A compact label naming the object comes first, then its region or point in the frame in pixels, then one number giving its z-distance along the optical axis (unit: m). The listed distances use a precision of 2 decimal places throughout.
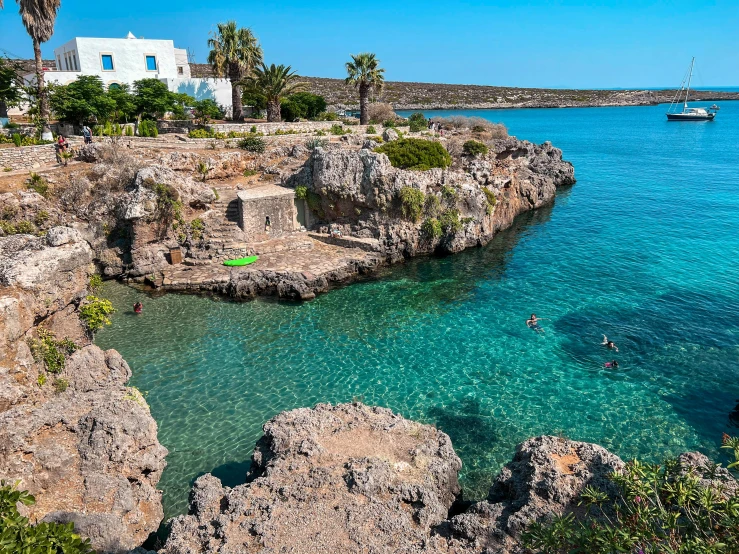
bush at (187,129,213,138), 41.62
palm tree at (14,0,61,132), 33.16
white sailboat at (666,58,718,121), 135.62
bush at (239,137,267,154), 41.00
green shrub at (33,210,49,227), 29.38
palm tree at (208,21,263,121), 45.84
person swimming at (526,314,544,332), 24.70
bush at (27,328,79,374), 16.06
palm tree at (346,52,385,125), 49.31
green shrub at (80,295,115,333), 19.36
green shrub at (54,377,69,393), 16.05
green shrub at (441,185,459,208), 36.00
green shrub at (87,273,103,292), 23.88
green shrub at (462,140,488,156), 45.56
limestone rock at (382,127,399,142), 46.16
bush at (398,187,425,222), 34.16
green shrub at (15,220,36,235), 27.98
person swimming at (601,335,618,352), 22.75
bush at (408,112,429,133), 54.01
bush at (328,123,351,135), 48.16
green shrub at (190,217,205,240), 32.53
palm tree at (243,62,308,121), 45.81
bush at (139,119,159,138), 40.62
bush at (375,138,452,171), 37.41
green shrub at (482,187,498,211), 38.97
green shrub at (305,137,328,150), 42.41
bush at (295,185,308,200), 35.31
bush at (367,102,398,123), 59.25
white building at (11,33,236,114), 49.03
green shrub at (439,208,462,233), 35.69
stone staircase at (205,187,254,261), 32.00
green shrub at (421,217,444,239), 35.06
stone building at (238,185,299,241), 33.19
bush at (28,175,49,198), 30.47
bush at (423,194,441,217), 35.44
